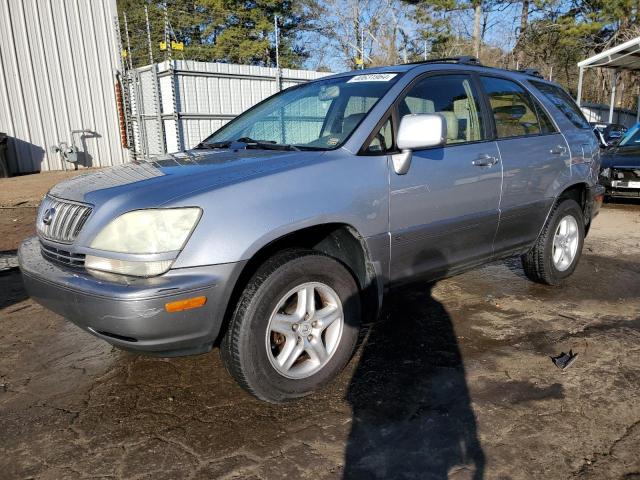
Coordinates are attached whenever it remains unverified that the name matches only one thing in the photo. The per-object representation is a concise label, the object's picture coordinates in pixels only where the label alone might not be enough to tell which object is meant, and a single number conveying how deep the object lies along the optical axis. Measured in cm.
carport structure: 1473
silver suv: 225
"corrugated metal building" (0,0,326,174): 1159
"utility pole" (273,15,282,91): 1290
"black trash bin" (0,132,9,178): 1202
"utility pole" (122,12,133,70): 1372
